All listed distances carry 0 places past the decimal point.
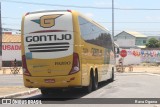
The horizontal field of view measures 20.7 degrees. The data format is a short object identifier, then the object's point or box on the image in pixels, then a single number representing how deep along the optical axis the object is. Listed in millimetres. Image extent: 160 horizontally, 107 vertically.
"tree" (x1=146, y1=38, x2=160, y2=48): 125812
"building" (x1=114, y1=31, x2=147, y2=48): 158875
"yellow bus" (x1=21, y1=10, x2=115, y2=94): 18406
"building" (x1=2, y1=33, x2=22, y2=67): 69306
